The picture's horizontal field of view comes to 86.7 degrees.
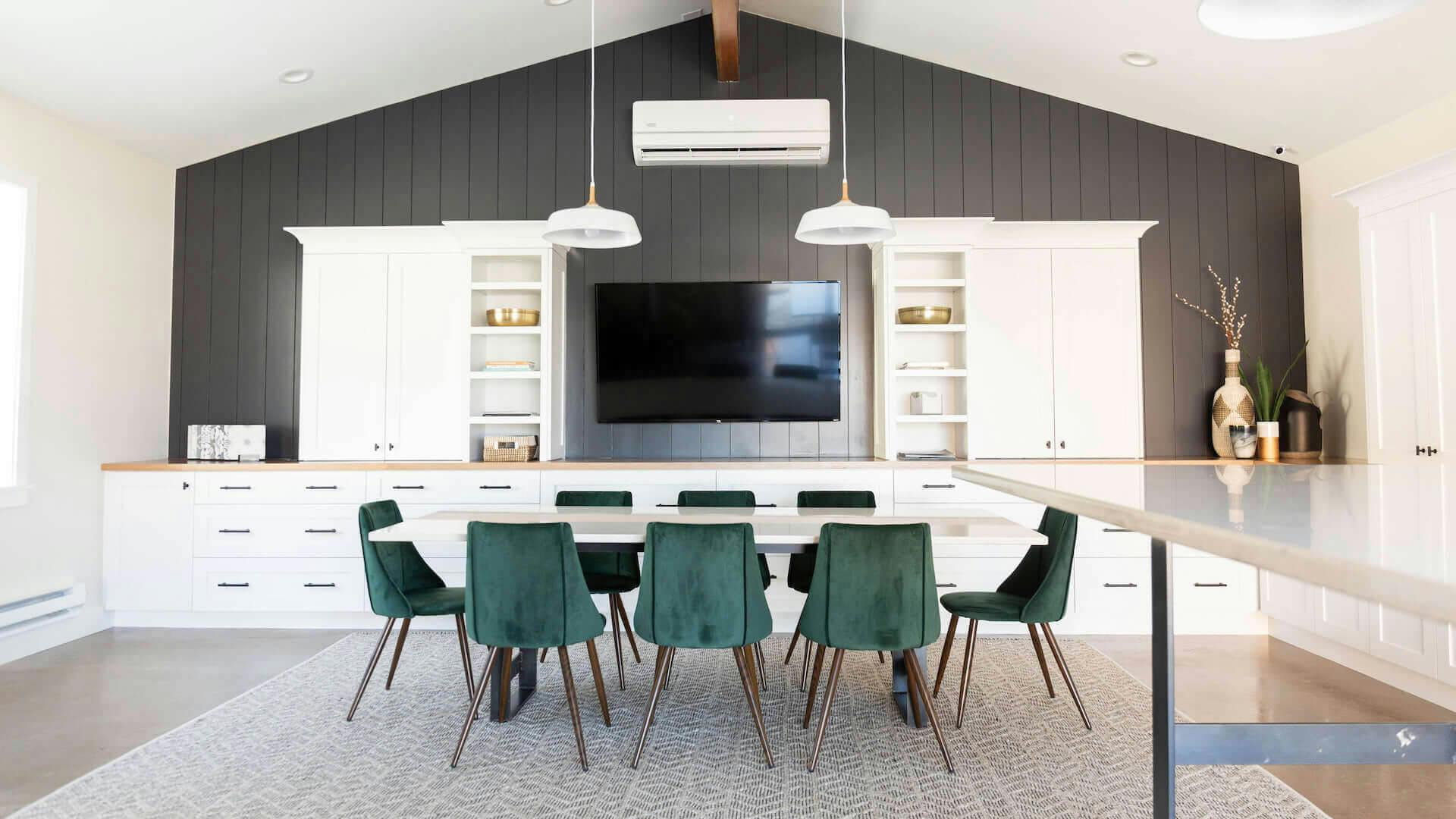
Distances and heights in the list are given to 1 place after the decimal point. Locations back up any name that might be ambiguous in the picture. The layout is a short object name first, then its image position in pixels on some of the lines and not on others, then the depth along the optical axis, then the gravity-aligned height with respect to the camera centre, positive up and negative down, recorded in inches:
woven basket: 173.5 -4.1
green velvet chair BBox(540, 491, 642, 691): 134.0 -26.3
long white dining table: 105.8 -14.5
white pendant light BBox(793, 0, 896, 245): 111.4 +30.8
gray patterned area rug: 88.4 -42.8
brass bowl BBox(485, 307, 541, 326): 175.9 +25.9
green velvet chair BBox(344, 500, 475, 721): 113.3 -24.2
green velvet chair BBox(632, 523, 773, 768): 98.2 -20.1
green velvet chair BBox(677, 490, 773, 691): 145.7 -13.1
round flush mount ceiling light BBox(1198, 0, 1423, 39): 54.5 +29.6
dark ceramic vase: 163.2 -1.1
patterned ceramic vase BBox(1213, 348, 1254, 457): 169.2 +4.4
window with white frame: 146.6 +21.3
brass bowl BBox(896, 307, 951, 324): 171.9 +25.3
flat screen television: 180.5 +18.2
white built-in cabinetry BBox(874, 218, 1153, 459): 170.2 +20.3
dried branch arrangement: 175.9 +24.6
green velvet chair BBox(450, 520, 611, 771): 99.1 -20.3
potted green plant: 165.3 +4.1
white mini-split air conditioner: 176.1 +68.6
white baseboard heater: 140.7 -33.4
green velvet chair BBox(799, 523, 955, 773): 96.5 -20.0
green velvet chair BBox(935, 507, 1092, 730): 110.4 -25.6
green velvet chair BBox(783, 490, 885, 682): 140.7 -14.2
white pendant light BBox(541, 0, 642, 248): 113.3 +30.9
